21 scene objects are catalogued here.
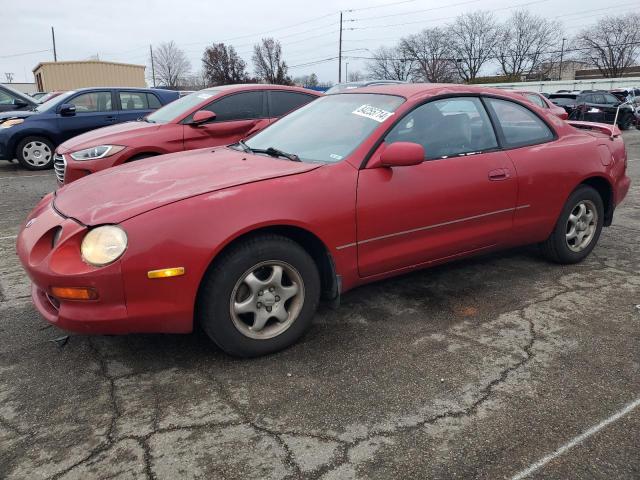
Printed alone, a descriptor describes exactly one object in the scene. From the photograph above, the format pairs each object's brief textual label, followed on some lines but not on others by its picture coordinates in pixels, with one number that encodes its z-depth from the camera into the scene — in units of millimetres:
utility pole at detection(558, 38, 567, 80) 69438
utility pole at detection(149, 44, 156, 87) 75306
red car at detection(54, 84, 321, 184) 6109
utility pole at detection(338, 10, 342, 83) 51184
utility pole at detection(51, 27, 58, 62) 60156
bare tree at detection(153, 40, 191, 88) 78000
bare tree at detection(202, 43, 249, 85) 66875
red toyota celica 2547
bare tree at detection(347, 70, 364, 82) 86625
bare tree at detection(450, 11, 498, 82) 72438
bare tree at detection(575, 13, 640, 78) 65938
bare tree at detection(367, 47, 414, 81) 72938
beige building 34594
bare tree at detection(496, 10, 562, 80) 71000
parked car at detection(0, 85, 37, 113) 11016
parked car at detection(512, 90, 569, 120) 10703
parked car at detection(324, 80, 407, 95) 13102
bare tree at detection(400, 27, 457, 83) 70812
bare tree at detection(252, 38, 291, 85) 68506
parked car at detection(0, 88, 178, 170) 9422
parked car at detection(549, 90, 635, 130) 19688
